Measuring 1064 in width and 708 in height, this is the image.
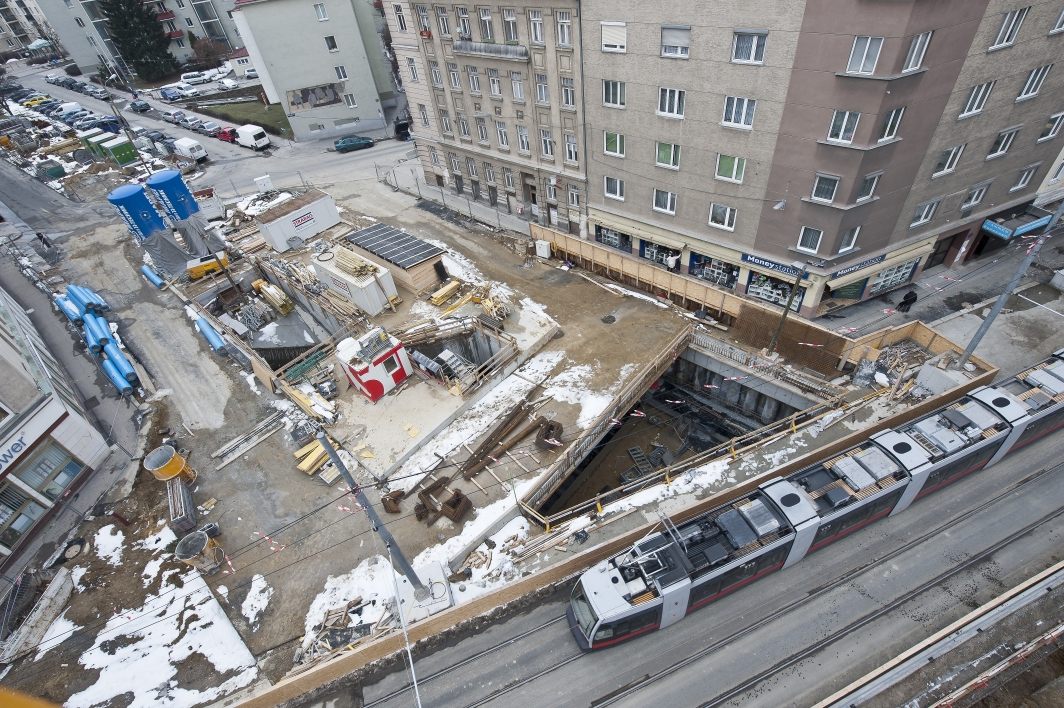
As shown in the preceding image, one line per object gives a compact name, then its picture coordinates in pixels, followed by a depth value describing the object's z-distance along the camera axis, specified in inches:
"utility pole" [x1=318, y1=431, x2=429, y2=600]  517.3
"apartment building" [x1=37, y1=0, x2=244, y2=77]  3371.1
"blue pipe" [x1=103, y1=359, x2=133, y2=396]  1178.2
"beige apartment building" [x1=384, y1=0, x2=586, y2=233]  1254.3
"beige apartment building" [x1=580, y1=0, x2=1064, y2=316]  872.9
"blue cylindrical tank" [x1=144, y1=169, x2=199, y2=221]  1676.9
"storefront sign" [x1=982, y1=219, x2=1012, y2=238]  1198.5
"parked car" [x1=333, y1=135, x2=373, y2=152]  2311.8
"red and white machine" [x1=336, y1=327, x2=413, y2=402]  1040.8
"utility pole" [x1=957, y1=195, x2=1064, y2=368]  724.0
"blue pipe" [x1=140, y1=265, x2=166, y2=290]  1530.5
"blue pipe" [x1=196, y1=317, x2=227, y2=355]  1285.7
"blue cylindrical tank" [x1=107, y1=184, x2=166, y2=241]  1598.2
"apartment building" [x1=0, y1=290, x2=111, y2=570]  906.1
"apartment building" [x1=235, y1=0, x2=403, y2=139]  2144.4
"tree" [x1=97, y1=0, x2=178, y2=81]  3240.7
